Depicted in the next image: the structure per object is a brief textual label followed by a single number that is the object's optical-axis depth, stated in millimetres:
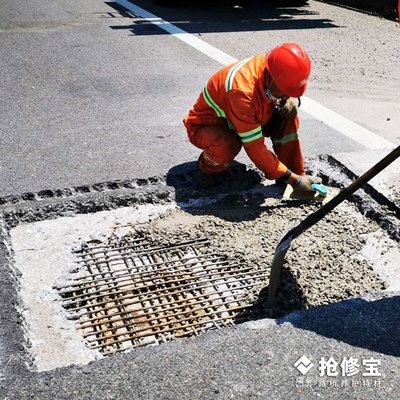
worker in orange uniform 4480
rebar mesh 3709
